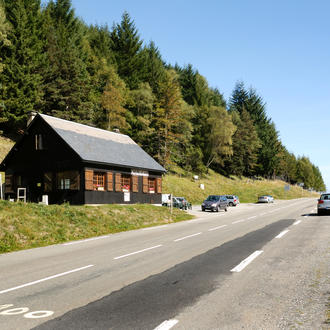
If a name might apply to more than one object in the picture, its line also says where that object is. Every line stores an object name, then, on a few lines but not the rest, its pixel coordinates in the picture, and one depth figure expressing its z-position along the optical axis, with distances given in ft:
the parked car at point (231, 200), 157.91
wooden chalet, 81.66
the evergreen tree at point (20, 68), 128.47
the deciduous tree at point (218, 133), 214.69
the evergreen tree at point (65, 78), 142.20
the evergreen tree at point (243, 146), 245.86
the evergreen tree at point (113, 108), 157.63
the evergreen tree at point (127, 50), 209.05
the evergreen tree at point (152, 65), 218.59
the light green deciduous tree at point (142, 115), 168.76
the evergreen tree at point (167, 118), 165.27
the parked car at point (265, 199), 183.42
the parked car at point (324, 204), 80.31
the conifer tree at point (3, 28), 117.29
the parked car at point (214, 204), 114.35
